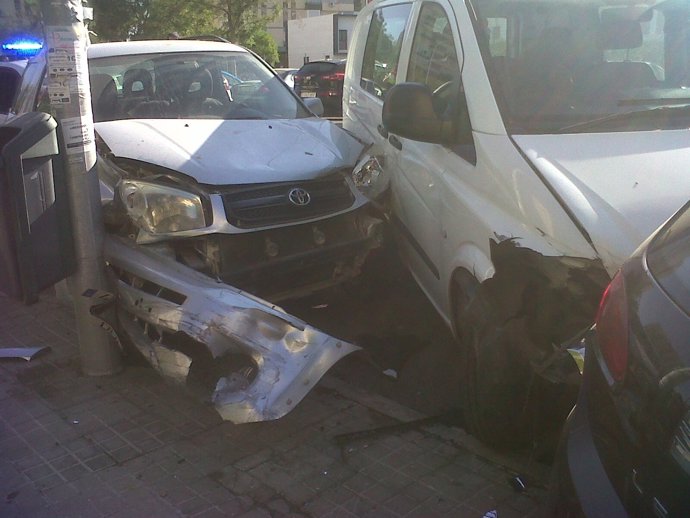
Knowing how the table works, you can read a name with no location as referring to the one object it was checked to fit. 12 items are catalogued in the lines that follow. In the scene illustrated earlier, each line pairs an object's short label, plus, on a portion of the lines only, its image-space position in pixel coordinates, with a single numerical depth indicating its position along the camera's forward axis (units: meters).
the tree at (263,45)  30.52
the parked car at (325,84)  15.17
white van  2.85
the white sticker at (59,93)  3.81
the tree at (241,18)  27.05
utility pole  3.77
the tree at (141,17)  25.05
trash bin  3.52
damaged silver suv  3.44
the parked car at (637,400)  1.62
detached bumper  3.33
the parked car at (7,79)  7.53
